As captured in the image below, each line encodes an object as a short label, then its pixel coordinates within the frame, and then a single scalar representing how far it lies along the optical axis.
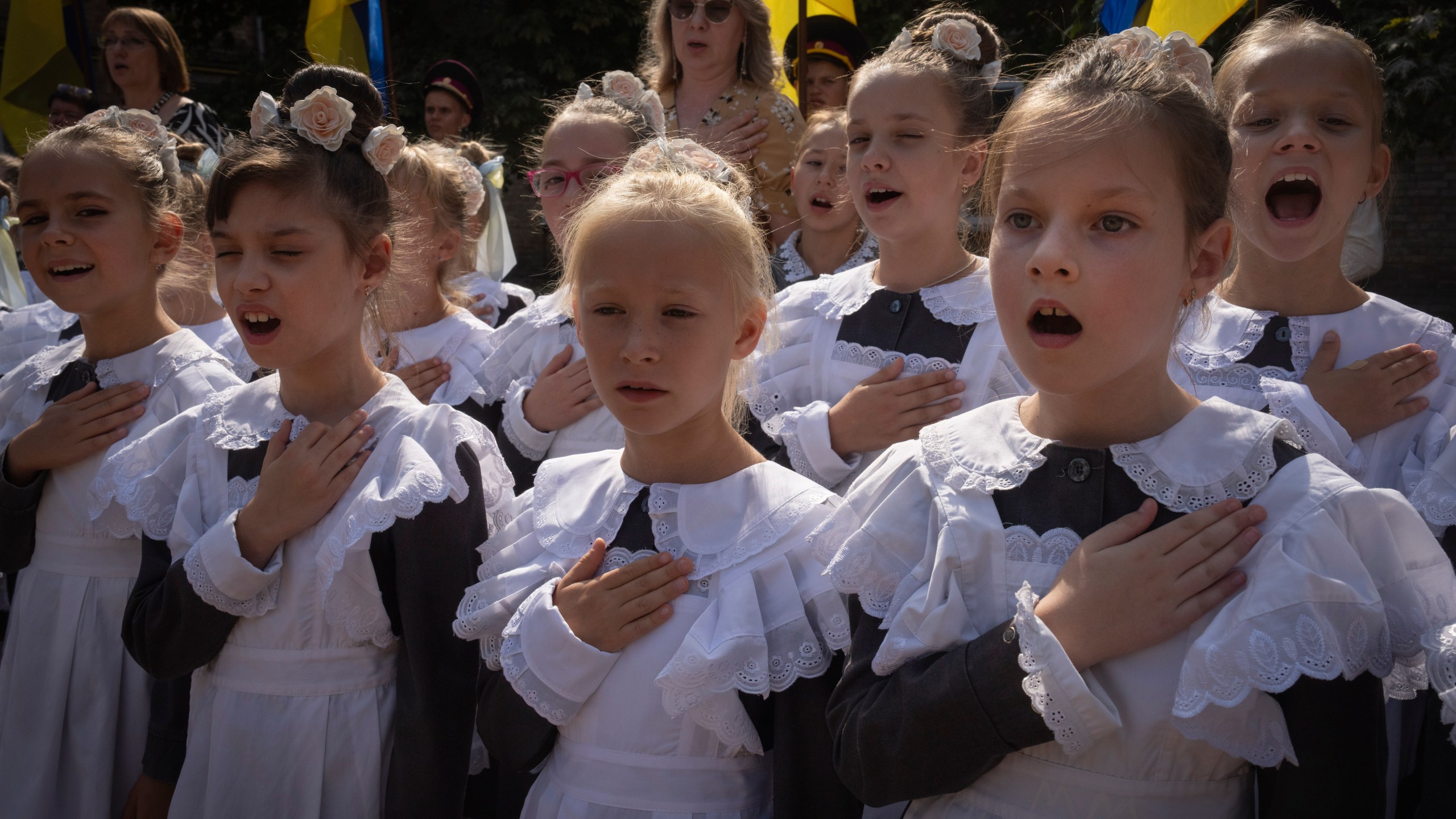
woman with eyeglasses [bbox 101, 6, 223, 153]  5.65
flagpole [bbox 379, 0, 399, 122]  6.03
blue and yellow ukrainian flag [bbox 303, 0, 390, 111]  6.45
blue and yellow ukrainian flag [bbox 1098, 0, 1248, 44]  3.91
